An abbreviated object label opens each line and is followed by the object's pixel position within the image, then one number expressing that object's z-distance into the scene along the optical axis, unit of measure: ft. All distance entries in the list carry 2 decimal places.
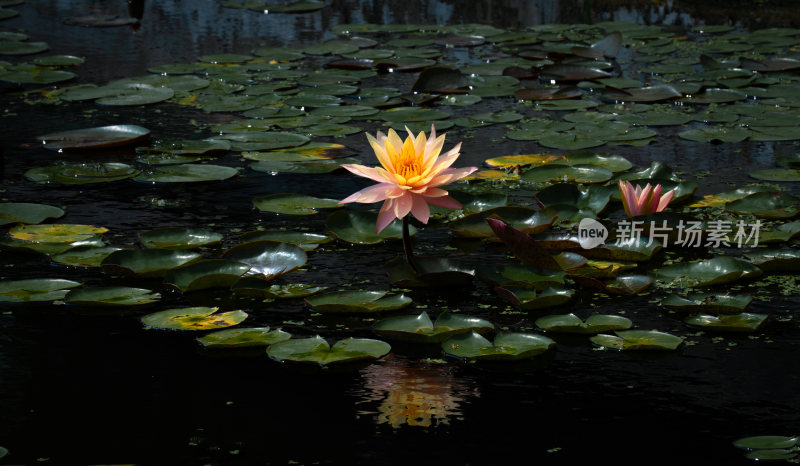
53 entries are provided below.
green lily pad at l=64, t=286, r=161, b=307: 16.12
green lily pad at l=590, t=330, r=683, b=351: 14.35
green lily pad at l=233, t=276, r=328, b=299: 16.51
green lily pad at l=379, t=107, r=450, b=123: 28.81
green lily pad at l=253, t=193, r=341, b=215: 20.93
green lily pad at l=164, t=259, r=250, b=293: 16.71
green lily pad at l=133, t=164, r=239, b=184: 23.21
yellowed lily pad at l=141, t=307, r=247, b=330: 15.24
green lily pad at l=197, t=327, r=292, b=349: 14.66
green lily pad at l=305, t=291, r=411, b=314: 15.76
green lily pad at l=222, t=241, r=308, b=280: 17.39
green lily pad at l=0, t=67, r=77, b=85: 34.35
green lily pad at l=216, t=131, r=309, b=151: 26.04
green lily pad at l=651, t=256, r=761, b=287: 16.72
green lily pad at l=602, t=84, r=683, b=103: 30.94
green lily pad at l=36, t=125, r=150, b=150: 26.11
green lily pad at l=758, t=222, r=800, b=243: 18.47
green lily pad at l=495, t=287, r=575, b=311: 15.75
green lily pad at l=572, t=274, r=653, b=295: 16.38
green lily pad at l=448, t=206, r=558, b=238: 19.25
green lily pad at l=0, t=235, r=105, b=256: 18.51
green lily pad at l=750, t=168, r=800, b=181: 22.72
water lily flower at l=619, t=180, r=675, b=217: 19.12
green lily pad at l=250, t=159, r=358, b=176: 24.08
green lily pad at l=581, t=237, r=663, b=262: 17.88
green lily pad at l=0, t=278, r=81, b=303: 16.40
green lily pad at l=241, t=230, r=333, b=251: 18.90
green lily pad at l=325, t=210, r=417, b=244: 19.15
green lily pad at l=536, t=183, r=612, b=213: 20.50
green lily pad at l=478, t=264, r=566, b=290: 16.52
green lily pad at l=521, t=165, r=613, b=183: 22.77
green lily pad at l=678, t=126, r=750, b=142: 26.30
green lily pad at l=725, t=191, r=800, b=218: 20.07
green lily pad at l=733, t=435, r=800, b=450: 11.54
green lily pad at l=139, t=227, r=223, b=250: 18.60
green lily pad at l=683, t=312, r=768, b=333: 14.93
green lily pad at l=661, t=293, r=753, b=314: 15.35
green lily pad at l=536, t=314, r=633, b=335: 14.93
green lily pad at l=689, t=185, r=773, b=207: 21.17
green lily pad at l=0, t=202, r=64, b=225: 20.08
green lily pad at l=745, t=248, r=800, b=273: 17.33
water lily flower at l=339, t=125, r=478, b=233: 15.64
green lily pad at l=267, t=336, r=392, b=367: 13.98
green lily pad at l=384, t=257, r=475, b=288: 16.88
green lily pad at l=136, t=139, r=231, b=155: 25.55
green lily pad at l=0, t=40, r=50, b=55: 39.63
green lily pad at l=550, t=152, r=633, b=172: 23.58
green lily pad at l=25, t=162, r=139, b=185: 23.32
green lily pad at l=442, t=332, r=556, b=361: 14.12
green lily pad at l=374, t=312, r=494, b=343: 14.76
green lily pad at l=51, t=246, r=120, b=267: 17.88
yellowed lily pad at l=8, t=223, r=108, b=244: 18.98
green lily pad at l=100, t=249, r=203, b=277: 17.25
